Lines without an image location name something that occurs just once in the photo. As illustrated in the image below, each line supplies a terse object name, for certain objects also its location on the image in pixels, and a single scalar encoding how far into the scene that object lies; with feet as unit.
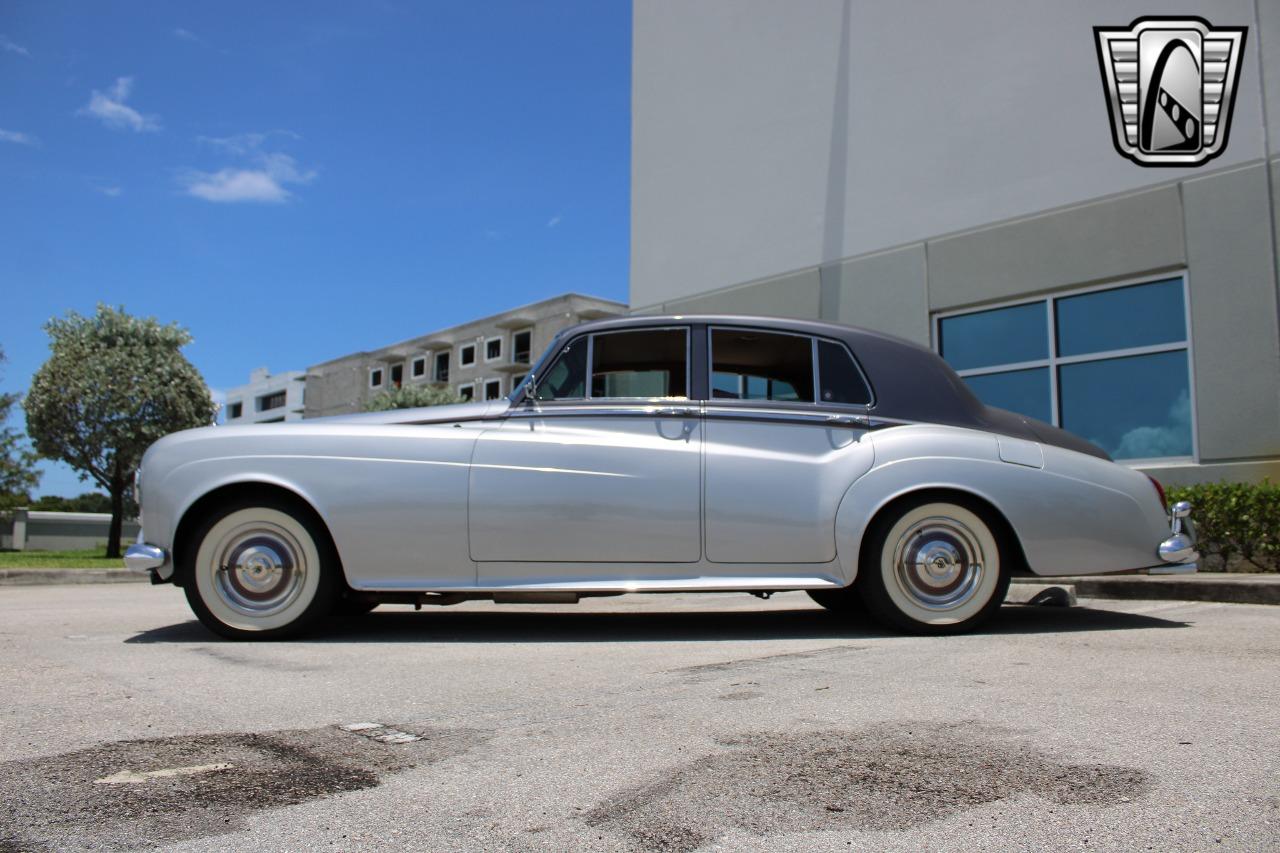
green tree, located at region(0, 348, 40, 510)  97.96
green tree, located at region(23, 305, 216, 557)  90.22
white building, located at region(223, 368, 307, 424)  277.46
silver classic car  15.39
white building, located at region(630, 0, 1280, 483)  31.55
